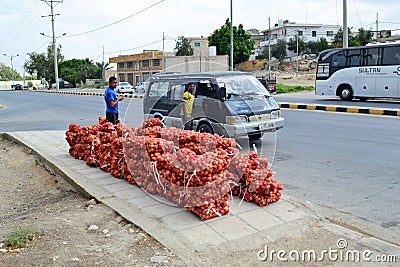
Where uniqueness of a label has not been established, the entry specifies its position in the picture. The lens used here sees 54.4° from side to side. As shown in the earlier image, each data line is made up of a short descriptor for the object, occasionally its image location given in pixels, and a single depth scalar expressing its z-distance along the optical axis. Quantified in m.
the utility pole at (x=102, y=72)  68.03
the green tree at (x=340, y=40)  50.00
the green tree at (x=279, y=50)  56.06
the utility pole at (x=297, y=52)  49.02
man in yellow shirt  5.86
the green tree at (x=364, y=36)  53.01
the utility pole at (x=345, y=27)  22.92
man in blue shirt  7.88
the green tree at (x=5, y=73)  131.73
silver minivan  6.34
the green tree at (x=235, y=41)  52.84
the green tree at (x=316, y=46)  54.68
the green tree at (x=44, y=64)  84.31
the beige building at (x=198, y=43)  56.50
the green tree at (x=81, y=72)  75.00
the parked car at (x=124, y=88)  38.12
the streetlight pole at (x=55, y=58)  52.00
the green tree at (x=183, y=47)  52.38
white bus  17.92
